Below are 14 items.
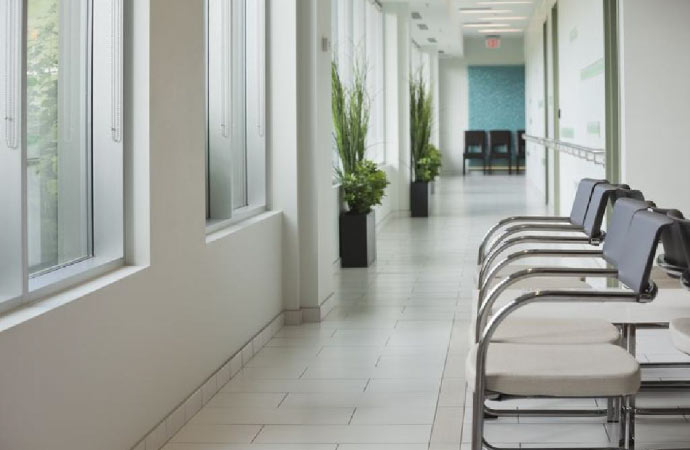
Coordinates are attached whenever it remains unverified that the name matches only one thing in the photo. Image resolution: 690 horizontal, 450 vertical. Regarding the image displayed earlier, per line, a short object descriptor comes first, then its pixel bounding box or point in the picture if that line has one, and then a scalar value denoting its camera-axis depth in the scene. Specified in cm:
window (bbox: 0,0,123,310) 291
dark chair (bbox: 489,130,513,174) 2737
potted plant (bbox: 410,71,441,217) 1479
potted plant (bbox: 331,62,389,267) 936
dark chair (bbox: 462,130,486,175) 2745
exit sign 2573
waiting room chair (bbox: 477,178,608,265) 484
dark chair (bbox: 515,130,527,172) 2730
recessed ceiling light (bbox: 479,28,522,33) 2336
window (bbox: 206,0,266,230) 553
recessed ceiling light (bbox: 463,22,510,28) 2183
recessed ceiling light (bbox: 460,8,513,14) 1812
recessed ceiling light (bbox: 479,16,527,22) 2003
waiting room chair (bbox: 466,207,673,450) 292
